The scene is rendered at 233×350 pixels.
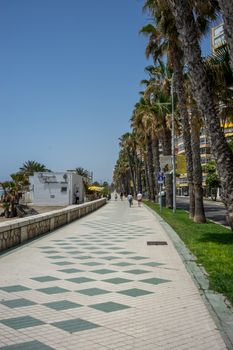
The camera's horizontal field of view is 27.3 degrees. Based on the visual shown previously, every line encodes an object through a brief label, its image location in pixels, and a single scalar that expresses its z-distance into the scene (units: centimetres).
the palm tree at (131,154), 8494
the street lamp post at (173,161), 3196
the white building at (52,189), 5831
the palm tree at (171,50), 1908
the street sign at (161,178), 3700
